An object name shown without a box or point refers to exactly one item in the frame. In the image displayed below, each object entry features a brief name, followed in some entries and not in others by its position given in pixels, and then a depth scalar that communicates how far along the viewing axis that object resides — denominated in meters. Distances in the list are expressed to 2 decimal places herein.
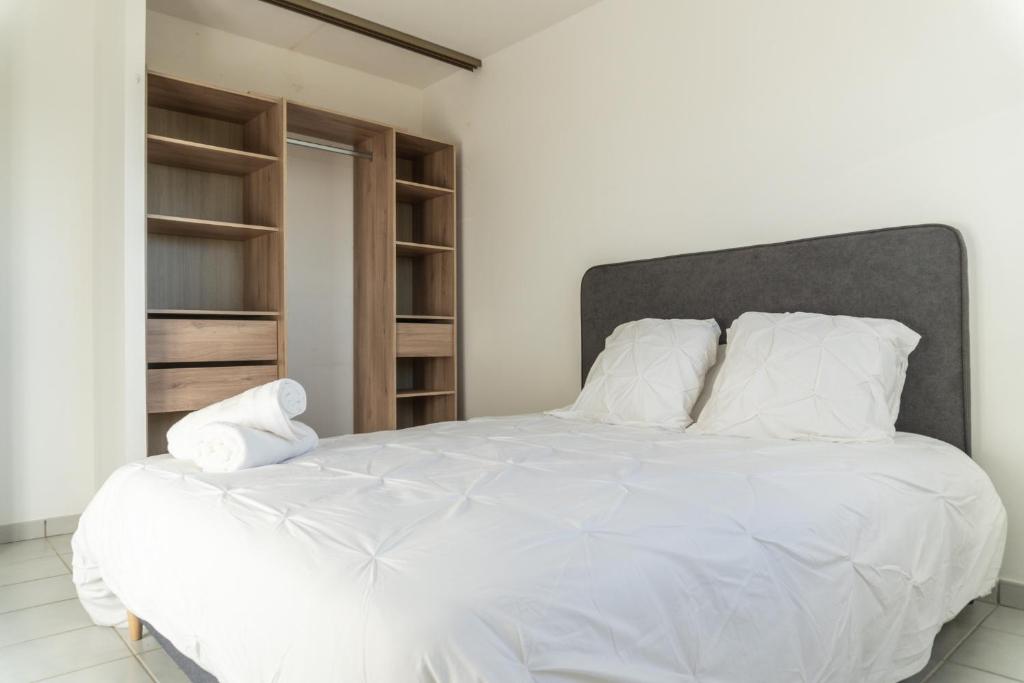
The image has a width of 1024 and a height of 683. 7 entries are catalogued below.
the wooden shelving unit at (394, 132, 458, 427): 4.05
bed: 0.96
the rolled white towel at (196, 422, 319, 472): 1.79
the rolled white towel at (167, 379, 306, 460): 1.91
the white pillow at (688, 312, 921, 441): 2.09
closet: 3.24
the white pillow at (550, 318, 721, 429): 2.53
